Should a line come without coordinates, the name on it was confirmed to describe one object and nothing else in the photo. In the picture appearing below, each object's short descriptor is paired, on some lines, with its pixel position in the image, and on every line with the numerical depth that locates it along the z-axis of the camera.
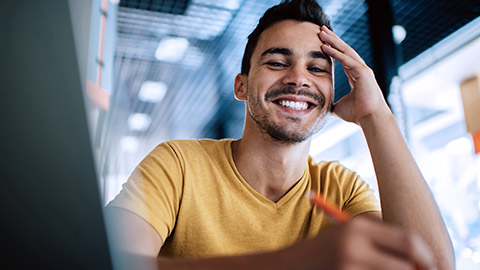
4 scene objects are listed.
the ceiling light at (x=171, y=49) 3.28
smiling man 0.72
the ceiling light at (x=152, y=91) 4.11
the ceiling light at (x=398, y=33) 2.34
